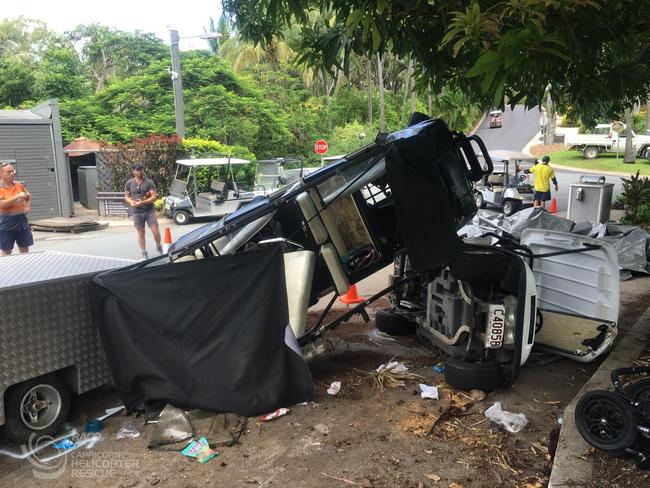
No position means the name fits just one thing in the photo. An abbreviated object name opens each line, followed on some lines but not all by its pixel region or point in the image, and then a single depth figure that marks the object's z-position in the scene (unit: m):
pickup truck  37.75
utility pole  21.81
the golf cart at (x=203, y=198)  18.78
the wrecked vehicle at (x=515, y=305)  4.86
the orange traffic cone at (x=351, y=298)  7.88
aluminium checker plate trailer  4.13
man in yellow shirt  17.32
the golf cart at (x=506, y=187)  18.42
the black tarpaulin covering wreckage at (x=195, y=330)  4.57
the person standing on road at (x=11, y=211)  9.21
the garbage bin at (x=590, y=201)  13.58
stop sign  23.11
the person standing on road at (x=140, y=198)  11.77
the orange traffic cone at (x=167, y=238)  11.78
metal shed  19.98
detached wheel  3.39
